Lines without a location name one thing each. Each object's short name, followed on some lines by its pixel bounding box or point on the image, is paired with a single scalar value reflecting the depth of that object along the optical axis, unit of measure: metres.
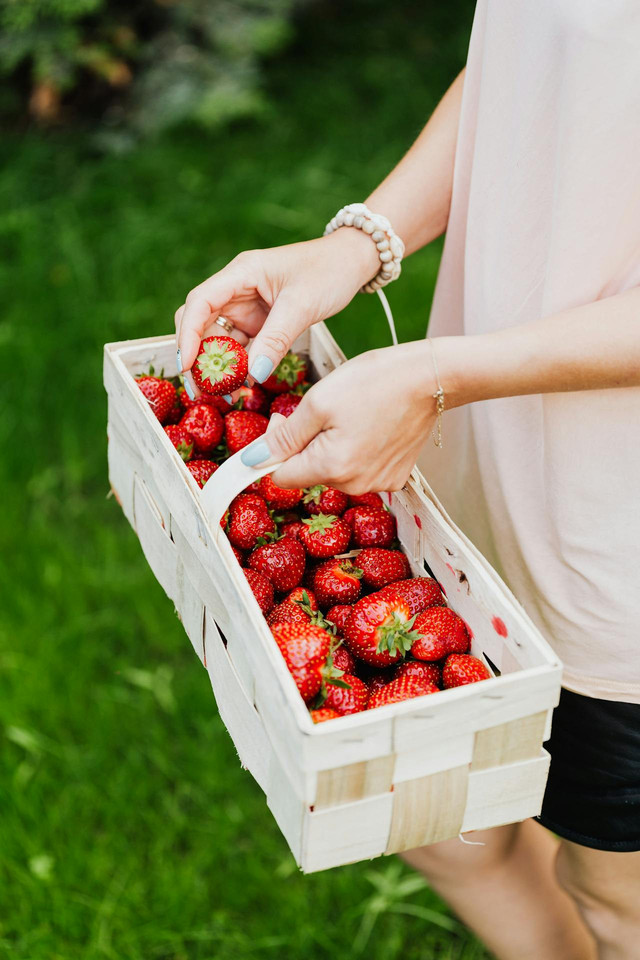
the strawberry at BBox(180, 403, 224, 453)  1.44
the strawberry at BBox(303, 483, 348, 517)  1.41
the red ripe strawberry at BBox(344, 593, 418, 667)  1.31
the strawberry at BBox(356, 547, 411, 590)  1.37
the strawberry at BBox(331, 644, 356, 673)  1.32
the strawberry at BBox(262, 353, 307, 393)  1.49
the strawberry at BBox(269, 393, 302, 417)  1.46
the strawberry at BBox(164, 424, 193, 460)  1.43
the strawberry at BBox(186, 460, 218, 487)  1.41
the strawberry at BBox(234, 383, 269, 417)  1.47
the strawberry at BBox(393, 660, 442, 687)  1.30
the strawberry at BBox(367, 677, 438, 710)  1.27
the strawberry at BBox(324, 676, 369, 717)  1.28
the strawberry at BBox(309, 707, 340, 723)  1.26
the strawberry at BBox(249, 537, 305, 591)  1.37
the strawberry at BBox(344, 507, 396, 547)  1.39
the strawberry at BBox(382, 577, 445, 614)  1.34
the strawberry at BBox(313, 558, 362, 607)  1.36
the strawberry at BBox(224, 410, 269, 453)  1.43
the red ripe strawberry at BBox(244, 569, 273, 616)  1.34
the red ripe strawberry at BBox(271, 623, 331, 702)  1.27
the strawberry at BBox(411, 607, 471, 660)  1.31
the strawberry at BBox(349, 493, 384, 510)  1.41
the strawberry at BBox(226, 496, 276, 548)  1.39
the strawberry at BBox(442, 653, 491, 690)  1.28
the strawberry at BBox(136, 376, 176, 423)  1.44
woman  1.26
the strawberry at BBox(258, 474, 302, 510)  1.42
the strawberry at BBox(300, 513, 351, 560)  1.39
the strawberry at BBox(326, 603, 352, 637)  1.35
